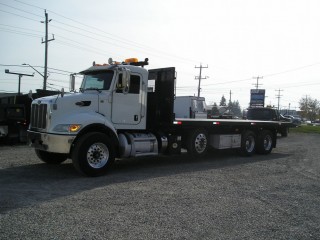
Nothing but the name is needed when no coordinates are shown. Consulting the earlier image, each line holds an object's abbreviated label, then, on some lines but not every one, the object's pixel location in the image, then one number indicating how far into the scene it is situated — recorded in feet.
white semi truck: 28.09
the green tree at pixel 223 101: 442.75
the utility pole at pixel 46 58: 111.86
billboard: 136.77
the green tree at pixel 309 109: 288.71
